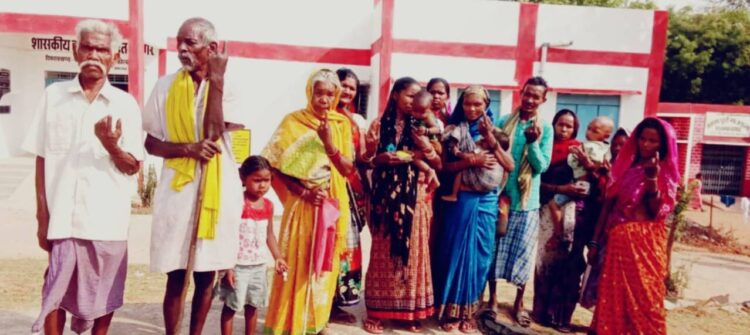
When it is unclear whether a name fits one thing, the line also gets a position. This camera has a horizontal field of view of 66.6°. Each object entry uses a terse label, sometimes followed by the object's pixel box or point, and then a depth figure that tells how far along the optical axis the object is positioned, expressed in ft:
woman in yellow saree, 10.88
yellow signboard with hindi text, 33.91
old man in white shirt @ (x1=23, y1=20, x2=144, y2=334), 8.36
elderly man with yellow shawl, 8.54
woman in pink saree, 11.49
